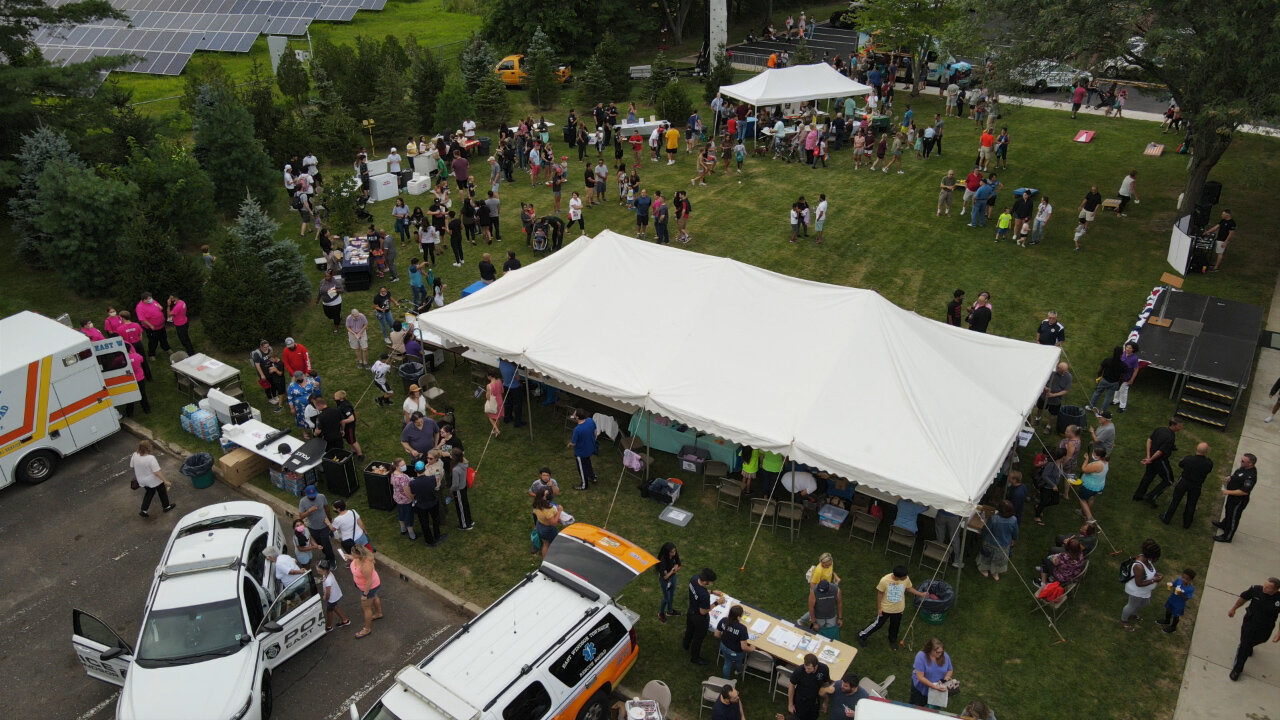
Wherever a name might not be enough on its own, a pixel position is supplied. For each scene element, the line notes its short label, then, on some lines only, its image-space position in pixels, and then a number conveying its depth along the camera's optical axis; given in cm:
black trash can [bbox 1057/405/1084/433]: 1388
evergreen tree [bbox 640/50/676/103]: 3262
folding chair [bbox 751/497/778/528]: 1234
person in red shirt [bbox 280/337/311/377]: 1516
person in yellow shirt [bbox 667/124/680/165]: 2712
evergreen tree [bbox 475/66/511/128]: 3086
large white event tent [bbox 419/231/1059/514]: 1145
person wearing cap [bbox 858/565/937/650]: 1012
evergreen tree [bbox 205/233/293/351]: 1725
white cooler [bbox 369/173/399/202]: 2481
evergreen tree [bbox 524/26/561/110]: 3306
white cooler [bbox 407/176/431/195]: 2525
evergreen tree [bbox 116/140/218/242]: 2033
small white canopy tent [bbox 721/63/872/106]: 2756
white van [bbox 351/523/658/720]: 807
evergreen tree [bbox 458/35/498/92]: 3300
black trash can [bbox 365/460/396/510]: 1305
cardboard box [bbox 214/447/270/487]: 1370
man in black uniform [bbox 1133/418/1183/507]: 1270
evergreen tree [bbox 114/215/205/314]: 1772
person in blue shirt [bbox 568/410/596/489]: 1305
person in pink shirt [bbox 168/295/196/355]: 1650
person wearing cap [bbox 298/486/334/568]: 1132
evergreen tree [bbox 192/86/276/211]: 2262
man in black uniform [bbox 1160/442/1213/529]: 1197
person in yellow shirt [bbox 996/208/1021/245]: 2086
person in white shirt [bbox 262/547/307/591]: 1073
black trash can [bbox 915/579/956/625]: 1078
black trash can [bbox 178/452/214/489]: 1371
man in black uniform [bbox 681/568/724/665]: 991
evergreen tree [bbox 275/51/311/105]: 3175
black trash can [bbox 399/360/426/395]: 1587
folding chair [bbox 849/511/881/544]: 1197
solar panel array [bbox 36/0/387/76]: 3541
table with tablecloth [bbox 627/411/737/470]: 1333
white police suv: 916
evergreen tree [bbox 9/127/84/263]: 1997
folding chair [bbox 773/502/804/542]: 1231
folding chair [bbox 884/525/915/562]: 1180
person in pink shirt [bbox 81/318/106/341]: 1501
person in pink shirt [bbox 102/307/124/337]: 1579
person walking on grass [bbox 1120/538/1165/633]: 1053
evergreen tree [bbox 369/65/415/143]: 2944
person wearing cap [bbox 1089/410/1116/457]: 1301
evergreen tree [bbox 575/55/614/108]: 3272
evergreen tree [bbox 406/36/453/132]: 3108
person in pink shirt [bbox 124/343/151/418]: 1576
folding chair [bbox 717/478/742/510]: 1277
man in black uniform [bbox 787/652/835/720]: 887
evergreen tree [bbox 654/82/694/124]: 2991
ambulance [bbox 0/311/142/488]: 1325
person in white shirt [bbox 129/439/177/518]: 1261
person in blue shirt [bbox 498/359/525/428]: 1474
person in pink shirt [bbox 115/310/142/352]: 1584
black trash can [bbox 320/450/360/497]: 1328
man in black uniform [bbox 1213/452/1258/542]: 1171
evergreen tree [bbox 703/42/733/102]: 3241
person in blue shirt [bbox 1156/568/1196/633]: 1026
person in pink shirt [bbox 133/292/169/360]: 1662
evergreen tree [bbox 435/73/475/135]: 2923
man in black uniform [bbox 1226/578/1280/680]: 985
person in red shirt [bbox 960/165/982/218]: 2225
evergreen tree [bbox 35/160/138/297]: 1864
